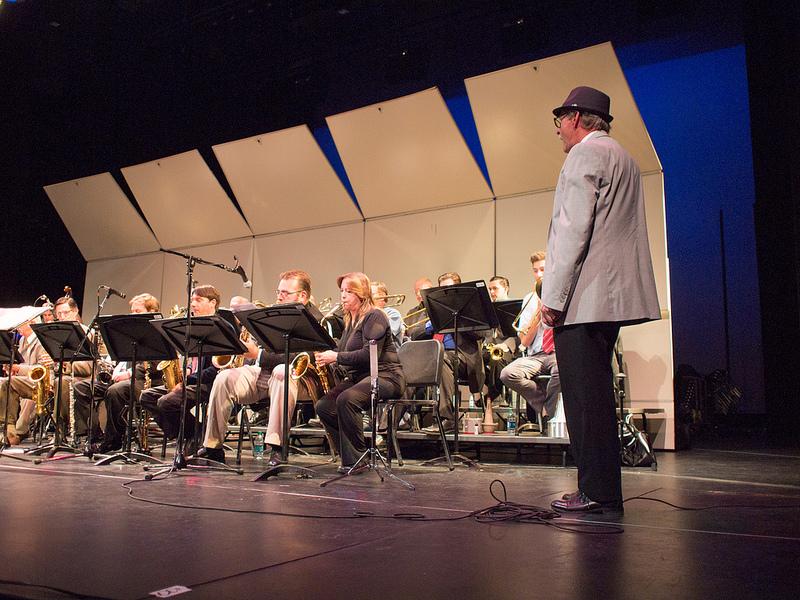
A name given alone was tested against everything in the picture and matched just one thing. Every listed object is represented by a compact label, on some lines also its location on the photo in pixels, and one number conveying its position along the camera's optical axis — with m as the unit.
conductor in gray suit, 2.90
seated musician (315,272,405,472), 4.79
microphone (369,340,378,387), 4.50
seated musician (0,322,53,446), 7.04
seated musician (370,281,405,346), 6.68
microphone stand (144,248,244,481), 4.59
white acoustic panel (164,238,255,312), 9.85
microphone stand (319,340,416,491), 4.45
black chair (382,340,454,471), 5.50
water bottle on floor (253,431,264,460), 6.71
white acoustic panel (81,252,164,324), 10.58
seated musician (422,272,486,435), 6.54
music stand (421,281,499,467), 5.19
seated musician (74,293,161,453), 6.04
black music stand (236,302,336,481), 4.39
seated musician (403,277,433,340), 7.25
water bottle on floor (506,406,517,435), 6.55
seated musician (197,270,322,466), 5.08
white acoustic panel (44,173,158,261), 10.47
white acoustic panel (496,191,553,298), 7.83
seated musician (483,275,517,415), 6.80
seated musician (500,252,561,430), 5.83
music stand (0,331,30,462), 6.11
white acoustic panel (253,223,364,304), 9.11
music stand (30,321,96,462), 5.65
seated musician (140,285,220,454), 5.58
